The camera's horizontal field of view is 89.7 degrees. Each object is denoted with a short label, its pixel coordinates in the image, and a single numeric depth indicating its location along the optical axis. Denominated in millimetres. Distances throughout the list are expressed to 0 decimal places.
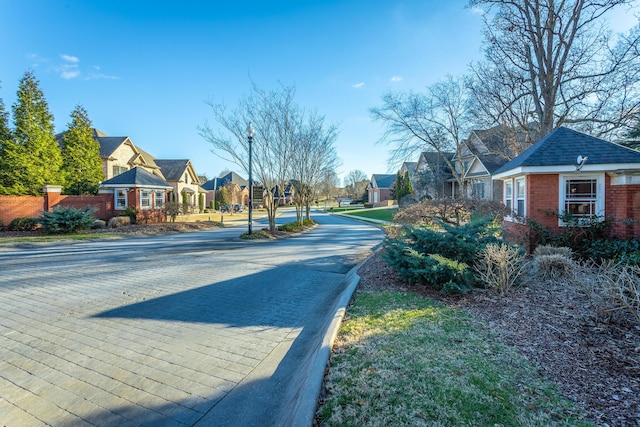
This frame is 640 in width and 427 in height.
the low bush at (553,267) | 6742
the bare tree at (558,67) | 18344
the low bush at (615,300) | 4054
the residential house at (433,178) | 37094
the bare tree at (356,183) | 93338
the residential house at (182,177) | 41500
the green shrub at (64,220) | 17141
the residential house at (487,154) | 24594
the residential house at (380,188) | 62159
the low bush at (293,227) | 20859
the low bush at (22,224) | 18156
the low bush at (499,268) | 5906
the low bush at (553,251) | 8145
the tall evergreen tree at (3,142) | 20484
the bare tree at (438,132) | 28906
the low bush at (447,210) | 11430
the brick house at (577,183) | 9242
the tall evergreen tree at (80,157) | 24453
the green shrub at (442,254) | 6051
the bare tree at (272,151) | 17703
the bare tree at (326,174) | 28189
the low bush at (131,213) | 23366
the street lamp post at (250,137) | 15539
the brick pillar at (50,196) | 19812
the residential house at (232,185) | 52741
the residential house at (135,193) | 24281
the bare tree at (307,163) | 21391
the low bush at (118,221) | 21356
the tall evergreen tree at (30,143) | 20781
